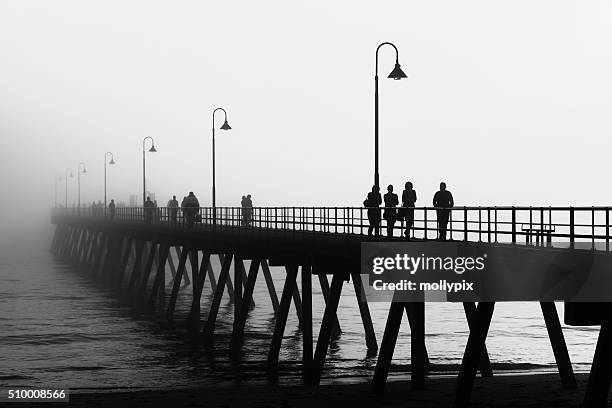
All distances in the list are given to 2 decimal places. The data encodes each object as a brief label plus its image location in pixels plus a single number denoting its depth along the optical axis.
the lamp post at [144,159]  69.04
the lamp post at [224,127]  45.69
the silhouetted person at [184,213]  46.00
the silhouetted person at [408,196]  28.98
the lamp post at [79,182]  111.31
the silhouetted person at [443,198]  28.69
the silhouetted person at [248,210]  38.11
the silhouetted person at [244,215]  38.16
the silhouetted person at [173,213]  48.47
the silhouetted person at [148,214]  56.12
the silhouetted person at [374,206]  26.56
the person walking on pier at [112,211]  73.26
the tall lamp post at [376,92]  27.81
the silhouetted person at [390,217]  25.80
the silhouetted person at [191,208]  44.72
